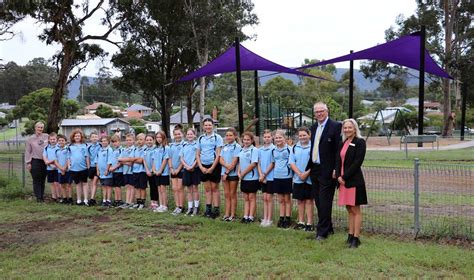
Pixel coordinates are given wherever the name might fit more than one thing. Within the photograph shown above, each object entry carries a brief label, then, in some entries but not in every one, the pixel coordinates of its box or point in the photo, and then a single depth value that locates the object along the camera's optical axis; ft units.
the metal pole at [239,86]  36.60
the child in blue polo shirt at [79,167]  31.55
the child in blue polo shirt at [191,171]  26.55
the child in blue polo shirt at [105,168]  30.50
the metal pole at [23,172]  38.23
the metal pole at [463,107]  88.01
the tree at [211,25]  96.37
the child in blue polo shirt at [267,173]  23.52
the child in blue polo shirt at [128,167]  29.58
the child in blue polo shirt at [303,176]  21.99
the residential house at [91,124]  212.23
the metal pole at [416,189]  19.51
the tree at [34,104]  194.16
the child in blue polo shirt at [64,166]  32.01
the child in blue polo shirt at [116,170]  30.27
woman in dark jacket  18.78
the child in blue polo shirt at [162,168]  27.91
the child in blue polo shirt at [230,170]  24.94
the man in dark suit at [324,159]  20.12
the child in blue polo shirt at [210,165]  25.76
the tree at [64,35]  81.05
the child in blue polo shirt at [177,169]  27.27
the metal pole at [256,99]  45.85
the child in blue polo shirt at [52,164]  32.65
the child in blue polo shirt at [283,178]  23.02
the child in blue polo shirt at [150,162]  28.78
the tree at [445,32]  114.62
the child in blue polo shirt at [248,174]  24.09
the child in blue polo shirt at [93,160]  31.40
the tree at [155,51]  99.55
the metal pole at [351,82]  45.51
